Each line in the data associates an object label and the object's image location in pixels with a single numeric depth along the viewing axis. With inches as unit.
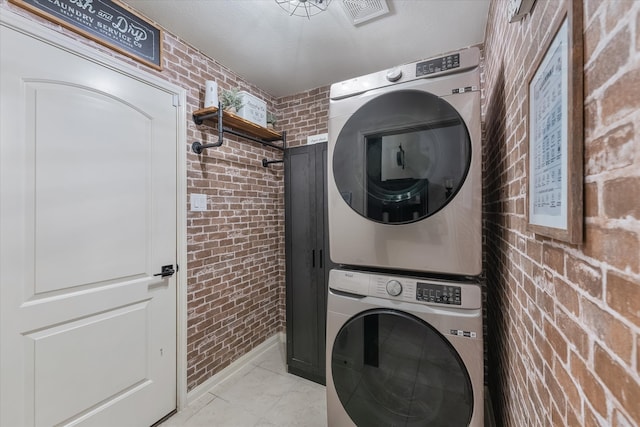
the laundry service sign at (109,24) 54.2
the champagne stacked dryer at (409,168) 45.1
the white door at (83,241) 48.9
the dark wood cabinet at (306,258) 83.9
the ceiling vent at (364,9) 64.6
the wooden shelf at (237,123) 80.4
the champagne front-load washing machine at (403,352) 44.0
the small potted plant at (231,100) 85.9
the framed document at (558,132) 21.1
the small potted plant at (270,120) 105.8
